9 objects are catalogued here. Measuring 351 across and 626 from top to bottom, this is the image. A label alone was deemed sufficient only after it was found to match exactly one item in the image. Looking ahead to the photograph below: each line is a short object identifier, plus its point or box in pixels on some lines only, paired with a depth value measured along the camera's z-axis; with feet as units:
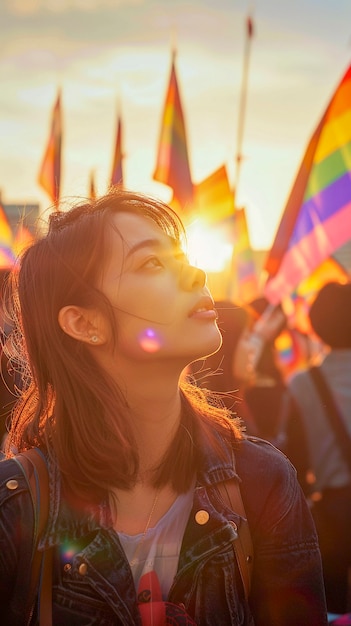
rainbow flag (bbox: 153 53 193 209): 31.12
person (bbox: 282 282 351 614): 13.29
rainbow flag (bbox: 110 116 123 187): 37.73
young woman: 6.51
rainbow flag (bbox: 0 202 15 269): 26.55
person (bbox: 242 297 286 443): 16.56
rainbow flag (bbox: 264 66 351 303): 18.78
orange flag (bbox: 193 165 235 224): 32.14
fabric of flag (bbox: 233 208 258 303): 41.97
